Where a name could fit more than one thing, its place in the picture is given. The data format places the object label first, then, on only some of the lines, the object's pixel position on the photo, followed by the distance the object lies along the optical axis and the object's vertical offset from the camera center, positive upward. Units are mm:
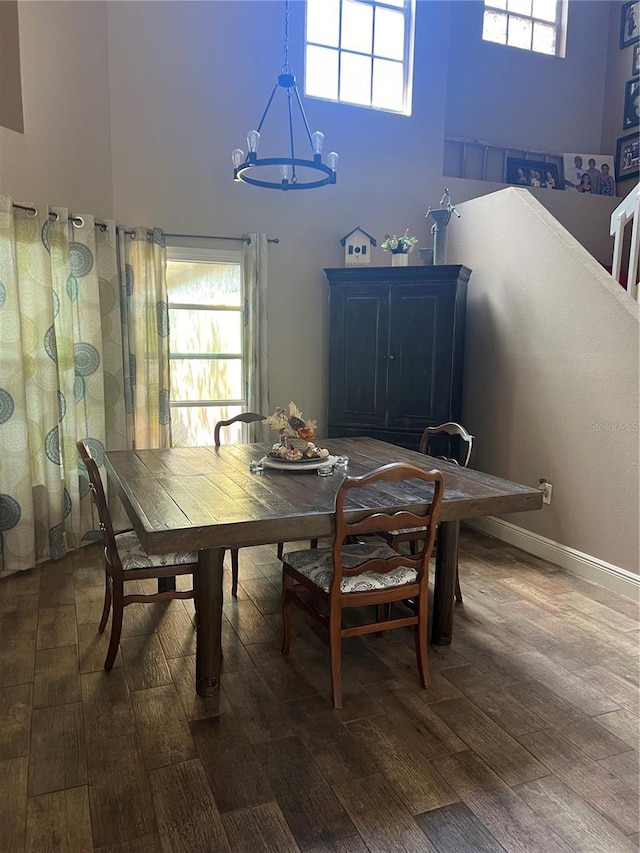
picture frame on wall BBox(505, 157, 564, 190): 5676 +1682
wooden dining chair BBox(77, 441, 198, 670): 2500 -906
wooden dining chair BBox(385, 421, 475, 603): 2900 -673
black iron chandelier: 2793 +887
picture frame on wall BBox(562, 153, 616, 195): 5789 +1724
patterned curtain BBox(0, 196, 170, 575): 3477 -122
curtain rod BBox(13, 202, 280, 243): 3475 +776
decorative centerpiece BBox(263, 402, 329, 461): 2852 -413
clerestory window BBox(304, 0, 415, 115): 4746 +2373
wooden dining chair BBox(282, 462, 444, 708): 2209 -882
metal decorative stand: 4598 +912
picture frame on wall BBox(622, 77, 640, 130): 5578 +2314
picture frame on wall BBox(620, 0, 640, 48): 5590 +3064
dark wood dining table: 2086 -591
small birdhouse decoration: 4754 +795
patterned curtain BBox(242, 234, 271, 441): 4527 +195
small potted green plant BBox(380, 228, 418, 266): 4520 +763
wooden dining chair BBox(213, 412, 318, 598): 3727 -446
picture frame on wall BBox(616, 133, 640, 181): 5590 +1841
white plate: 2877 -546
